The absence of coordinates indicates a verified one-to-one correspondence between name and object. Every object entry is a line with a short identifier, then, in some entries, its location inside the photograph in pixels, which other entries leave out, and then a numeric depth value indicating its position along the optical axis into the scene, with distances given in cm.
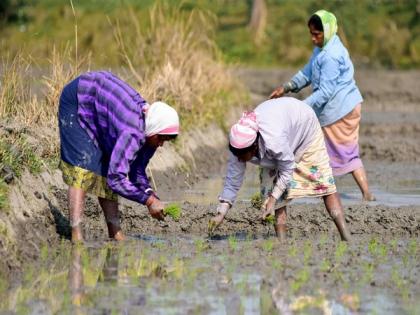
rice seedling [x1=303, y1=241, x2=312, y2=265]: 1634
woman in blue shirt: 2186
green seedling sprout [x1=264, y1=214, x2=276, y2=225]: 1776
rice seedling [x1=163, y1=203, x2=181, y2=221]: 1732
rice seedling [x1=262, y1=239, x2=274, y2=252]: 1725
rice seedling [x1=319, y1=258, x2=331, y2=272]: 1569
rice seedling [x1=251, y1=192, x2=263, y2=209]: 2040
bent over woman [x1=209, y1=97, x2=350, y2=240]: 1673
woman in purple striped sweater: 1678
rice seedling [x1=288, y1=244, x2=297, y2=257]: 1673
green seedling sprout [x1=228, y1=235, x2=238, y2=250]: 1764
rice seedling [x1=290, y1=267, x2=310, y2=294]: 1464
